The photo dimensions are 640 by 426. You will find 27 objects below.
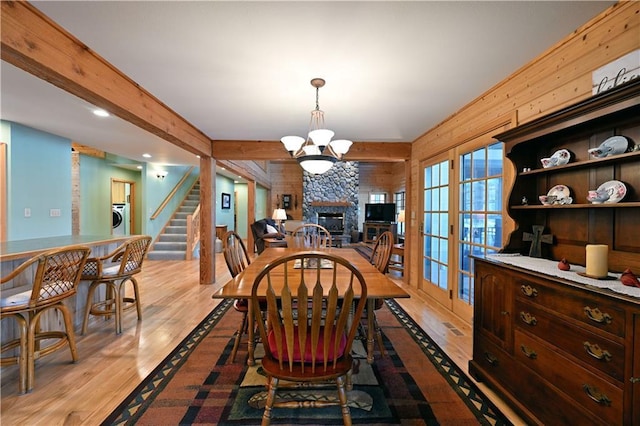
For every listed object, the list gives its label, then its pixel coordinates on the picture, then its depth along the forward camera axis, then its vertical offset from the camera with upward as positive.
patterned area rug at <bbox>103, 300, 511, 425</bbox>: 1.60 -1.18
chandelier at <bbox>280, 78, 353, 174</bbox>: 2.50 +0.63
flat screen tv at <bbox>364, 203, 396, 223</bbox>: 9.94 -0.01
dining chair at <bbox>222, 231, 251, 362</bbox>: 2.18 -0.44
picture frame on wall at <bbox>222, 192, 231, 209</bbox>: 9.66 +0.33
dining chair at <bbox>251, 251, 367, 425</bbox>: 1.31 -0.67
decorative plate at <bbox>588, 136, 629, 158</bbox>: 1.39 +0.34
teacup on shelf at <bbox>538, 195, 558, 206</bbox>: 1.73 +0.09
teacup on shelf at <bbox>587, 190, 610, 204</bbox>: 1.45 +0.09
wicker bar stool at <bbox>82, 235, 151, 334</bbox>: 2.60 -0.61
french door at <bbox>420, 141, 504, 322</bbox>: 2.71 -0.05
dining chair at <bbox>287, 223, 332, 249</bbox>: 3.66 -0.42
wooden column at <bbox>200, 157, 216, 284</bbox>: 4.51 -0.20
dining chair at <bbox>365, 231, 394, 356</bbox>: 2.31 -0.42
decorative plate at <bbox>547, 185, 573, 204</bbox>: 1.70 +0.13
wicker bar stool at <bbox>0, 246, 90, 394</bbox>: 1.80 -0.62
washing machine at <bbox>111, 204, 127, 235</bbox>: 8.00 -0.29
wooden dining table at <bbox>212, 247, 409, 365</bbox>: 1.60 -0.47
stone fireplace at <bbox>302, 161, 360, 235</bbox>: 10.45 +0.65
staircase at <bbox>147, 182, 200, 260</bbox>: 6.60 -0.71
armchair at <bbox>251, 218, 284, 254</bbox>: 6.45 -0.54
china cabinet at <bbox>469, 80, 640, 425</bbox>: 1.14 -0.38
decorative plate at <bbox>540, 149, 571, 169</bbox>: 1.68 +0.34
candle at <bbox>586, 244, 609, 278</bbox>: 1.32 -0.22
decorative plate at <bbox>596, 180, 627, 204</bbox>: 1.39 +0.13
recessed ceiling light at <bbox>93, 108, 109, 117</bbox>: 3.18 +1.12
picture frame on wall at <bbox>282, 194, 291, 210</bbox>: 10.91 +0.38
